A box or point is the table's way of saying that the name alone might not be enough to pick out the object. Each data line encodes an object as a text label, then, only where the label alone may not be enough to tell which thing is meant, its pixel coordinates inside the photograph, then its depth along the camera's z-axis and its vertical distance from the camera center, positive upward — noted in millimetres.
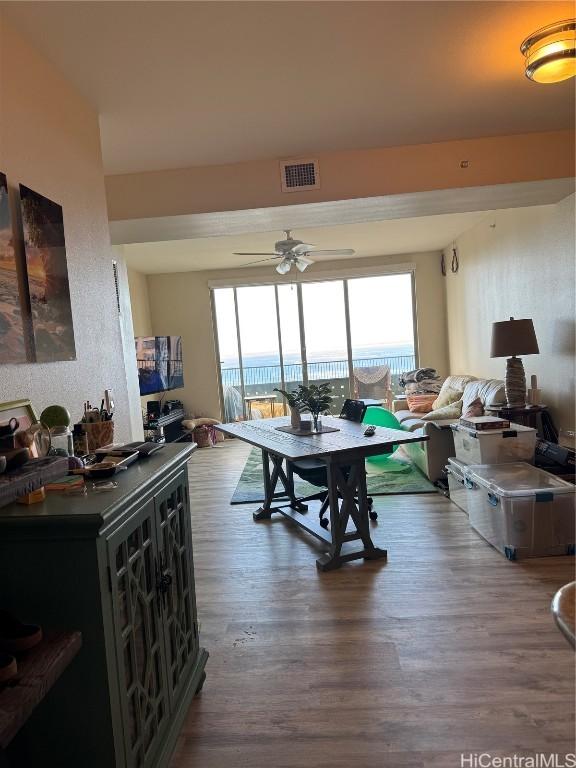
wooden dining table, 3318 -850
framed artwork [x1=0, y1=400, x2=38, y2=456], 1616 -156
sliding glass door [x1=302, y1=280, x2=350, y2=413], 8656 +205
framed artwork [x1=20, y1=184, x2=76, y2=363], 1871 +328
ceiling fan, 5484 +1034
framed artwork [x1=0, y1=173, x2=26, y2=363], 1681 +228
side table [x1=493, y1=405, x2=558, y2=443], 4391 -739
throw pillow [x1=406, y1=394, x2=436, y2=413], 6535 -828
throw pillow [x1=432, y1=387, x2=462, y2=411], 6172 -737
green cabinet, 1263 -619
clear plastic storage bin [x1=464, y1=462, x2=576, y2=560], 3148 -1145
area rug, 4828 -1377
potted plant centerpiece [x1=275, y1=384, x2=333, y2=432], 4102 -430
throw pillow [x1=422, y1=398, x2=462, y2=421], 5312 -797
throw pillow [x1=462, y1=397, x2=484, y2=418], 4414 -643
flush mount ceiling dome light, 2248 +1219
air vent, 3537 +1161
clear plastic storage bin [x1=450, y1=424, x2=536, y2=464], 3797 -821
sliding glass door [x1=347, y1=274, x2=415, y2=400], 8531 +271
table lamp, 4336 -142
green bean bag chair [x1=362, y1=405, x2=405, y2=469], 5934 -911
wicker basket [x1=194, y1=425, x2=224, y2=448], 7984 -1269
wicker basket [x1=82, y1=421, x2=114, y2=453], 1946 -276
